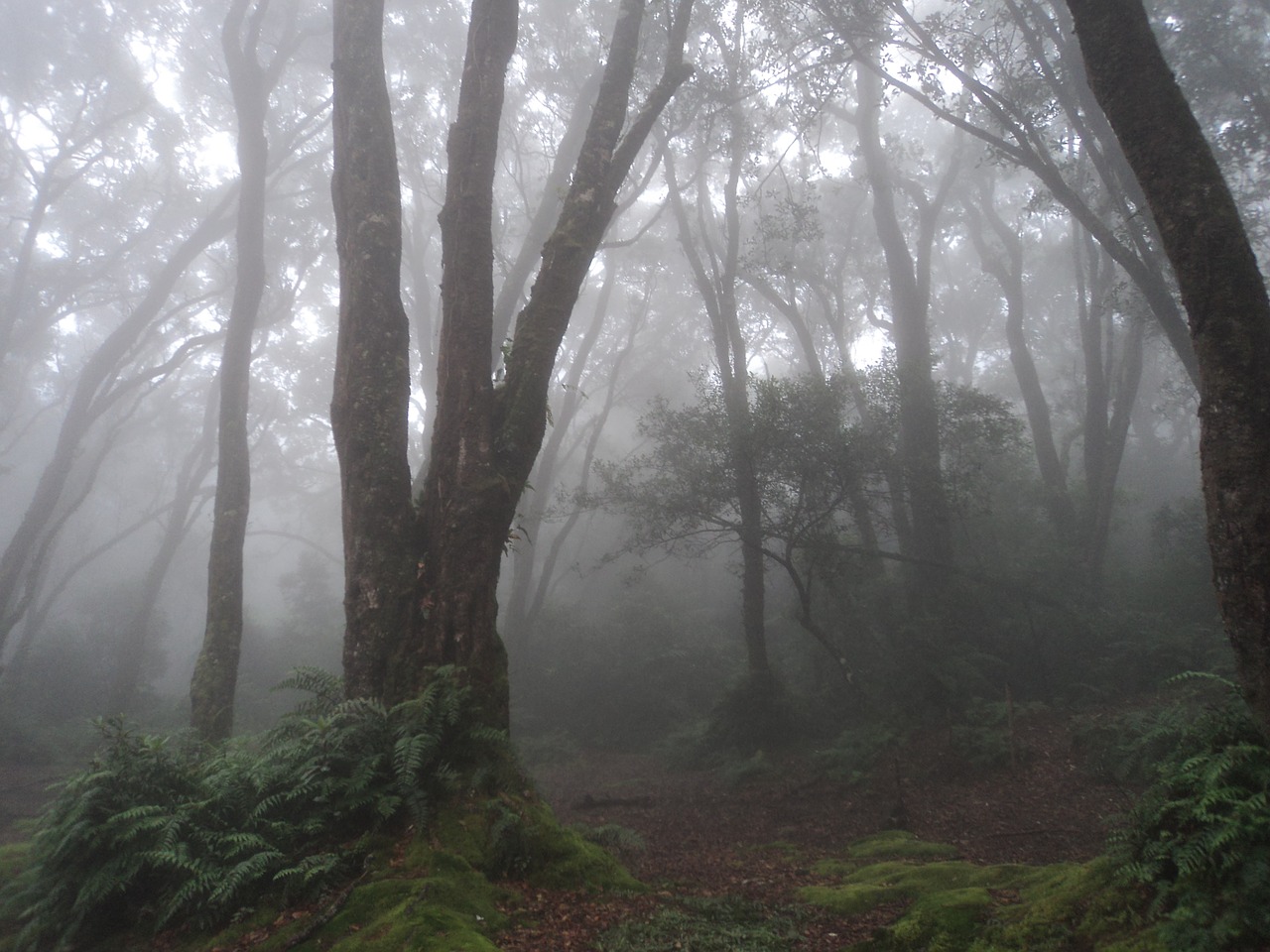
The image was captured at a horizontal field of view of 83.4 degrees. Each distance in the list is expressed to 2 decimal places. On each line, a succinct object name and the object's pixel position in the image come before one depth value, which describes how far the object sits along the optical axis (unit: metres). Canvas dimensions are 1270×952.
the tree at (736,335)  13.55
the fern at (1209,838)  2.88
